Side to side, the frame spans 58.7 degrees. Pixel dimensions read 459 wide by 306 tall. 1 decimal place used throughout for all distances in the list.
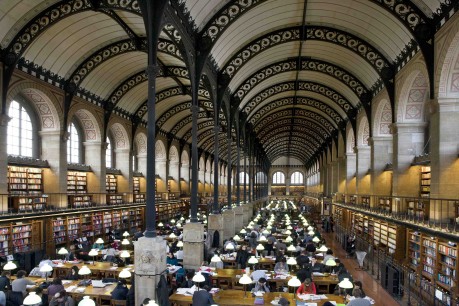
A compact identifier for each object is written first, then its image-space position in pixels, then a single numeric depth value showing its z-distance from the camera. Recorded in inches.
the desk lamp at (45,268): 403.9
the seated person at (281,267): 505.4
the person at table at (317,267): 510.7
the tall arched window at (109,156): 1117.1
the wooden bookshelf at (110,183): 1090.6
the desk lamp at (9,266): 409.1
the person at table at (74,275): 452.1
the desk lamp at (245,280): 365.1
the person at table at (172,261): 549.7
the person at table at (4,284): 389.4
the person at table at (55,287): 366.9
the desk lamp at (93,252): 532.7
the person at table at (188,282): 420.0
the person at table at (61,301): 332.2
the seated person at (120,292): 368.8
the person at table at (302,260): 548.4
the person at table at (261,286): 403.9
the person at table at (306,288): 399.2
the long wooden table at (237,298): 364.6
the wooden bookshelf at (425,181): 692.7
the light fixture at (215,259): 464.1
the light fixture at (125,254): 510.3
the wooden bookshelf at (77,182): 920.9
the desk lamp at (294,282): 350.6
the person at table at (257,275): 458.9
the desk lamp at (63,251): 547.7
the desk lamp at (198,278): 346.0
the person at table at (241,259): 580.1
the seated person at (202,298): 332.8
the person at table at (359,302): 316.5
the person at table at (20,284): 392.2
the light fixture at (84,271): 390.8
